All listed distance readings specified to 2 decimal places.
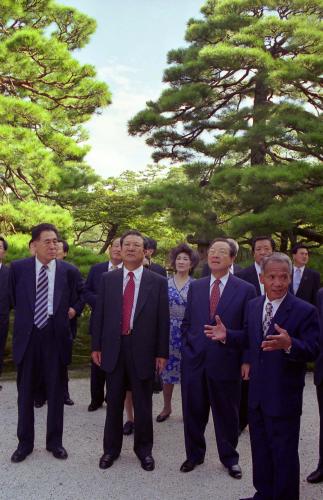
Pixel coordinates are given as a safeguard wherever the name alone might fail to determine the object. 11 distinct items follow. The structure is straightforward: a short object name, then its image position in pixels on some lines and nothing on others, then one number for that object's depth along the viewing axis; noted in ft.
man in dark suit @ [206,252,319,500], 7.85
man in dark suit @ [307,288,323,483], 9.86
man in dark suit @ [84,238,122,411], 14.28
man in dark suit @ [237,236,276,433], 12.69
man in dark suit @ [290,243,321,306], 16.42
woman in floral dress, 13.21
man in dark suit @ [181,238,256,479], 10.00
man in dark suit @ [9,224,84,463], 10.64
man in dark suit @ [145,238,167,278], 14.55
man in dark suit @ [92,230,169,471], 10.36
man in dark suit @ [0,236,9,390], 16.33
